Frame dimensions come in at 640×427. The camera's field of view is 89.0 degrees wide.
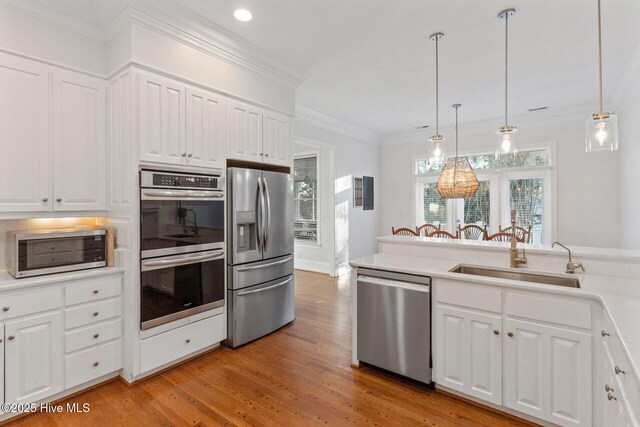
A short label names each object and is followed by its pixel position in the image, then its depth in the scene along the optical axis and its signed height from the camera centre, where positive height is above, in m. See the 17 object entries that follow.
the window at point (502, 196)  5.75 +0.32
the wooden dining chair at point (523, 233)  5.32 -0.33
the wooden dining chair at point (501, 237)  5.15 -0.40
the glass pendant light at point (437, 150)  3.54 +0.72
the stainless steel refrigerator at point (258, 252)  3.16 -0.40
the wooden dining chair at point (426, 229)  6.14 -0.31
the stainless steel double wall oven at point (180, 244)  2.56 -0.25
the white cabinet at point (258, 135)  3.21 +0.84
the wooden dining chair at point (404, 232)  5.81 -0.35
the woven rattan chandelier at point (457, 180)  3.78 +0.39
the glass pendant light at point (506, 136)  2.68 +0.65
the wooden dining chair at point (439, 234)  5.47 -0.36
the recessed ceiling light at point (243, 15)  2.64 +1.65
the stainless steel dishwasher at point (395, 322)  2.41 -0.84
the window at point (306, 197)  6.61 +0.35
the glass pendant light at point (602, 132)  2.03 +0.51
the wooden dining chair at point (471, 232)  6.07 -0.36
